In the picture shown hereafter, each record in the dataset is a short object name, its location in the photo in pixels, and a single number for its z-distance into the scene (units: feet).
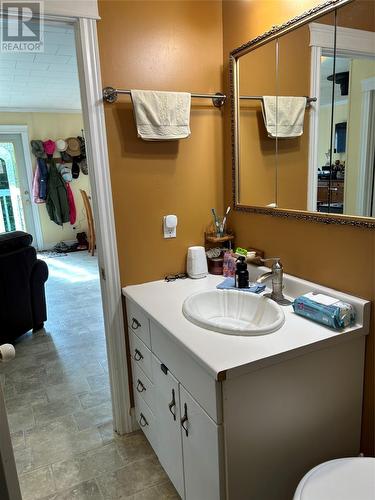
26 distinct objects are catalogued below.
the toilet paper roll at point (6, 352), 3.04
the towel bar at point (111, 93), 5.57
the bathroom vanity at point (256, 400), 3.77
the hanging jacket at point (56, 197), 20.45
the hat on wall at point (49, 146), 20.21
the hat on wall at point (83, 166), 21.39
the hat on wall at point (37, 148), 20.10
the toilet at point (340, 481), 3.37
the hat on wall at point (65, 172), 20.65
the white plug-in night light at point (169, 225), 6.38
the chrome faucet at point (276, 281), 5.14
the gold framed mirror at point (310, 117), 4.15
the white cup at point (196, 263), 6.46
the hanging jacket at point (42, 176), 20.13
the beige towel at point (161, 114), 5.67
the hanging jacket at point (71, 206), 21.01
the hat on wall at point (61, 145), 20.38
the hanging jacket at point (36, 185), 20.17
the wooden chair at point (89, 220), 20.53
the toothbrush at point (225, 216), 6.81
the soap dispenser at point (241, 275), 5.53
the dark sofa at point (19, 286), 9.69
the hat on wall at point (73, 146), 20.70
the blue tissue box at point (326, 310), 4.25
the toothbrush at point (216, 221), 6.75
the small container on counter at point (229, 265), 6.30
